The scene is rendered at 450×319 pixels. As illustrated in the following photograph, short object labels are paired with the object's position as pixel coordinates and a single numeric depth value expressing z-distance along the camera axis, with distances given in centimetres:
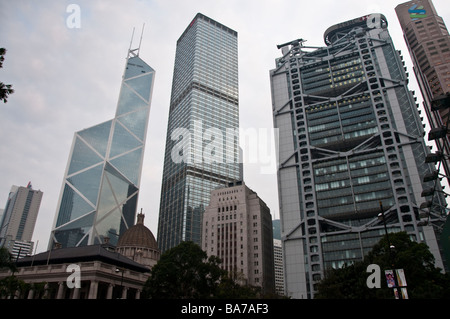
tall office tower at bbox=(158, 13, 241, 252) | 16762
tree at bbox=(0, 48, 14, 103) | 1652
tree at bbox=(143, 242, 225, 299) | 4934
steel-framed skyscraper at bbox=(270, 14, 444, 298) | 9862
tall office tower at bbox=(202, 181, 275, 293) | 13362
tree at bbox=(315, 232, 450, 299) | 4722
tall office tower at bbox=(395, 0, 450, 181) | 14525
